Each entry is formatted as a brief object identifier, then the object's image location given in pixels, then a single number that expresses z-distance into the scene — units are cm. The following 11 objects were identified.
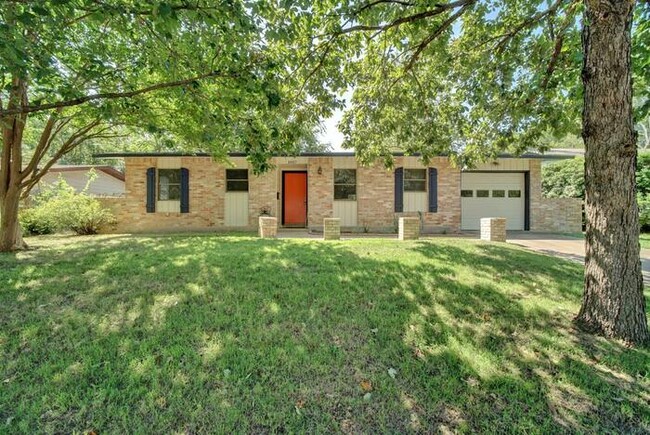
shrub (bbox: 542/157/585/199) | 1379
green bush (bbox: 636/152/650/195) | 1180
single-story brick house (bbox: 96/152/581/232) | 1205
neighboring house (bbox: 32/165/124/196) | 1958
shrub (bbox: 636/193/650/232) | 1138
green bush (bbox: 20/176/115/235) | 1058
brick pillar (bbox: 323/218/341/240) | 852
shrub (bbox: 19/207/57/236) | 1059
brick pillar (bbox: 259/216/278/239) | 895
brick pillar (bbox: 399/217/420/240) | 861
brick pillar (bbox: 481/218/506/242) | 864
